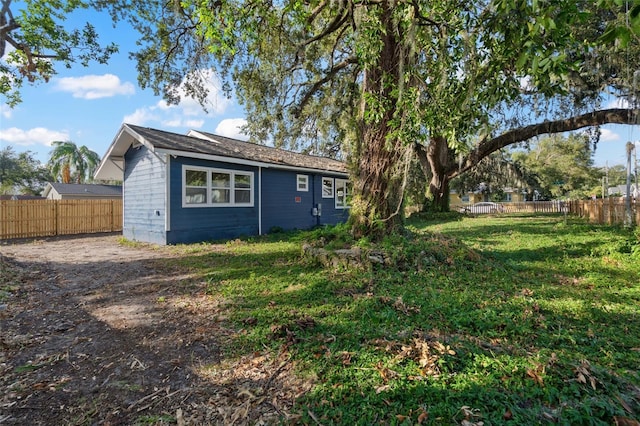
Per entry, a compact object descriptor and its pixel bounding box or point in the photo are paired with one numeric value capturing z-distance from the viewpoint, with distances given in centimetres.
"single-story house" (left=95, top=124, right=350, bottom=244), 898
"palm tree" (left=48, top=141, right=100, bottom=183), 2730
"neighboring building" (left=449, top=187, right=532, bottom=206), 4199
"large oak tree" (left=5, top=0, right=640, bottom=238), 336
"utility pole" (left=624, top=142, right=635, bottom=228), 950
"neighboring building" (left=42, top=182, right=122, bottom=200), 2162
